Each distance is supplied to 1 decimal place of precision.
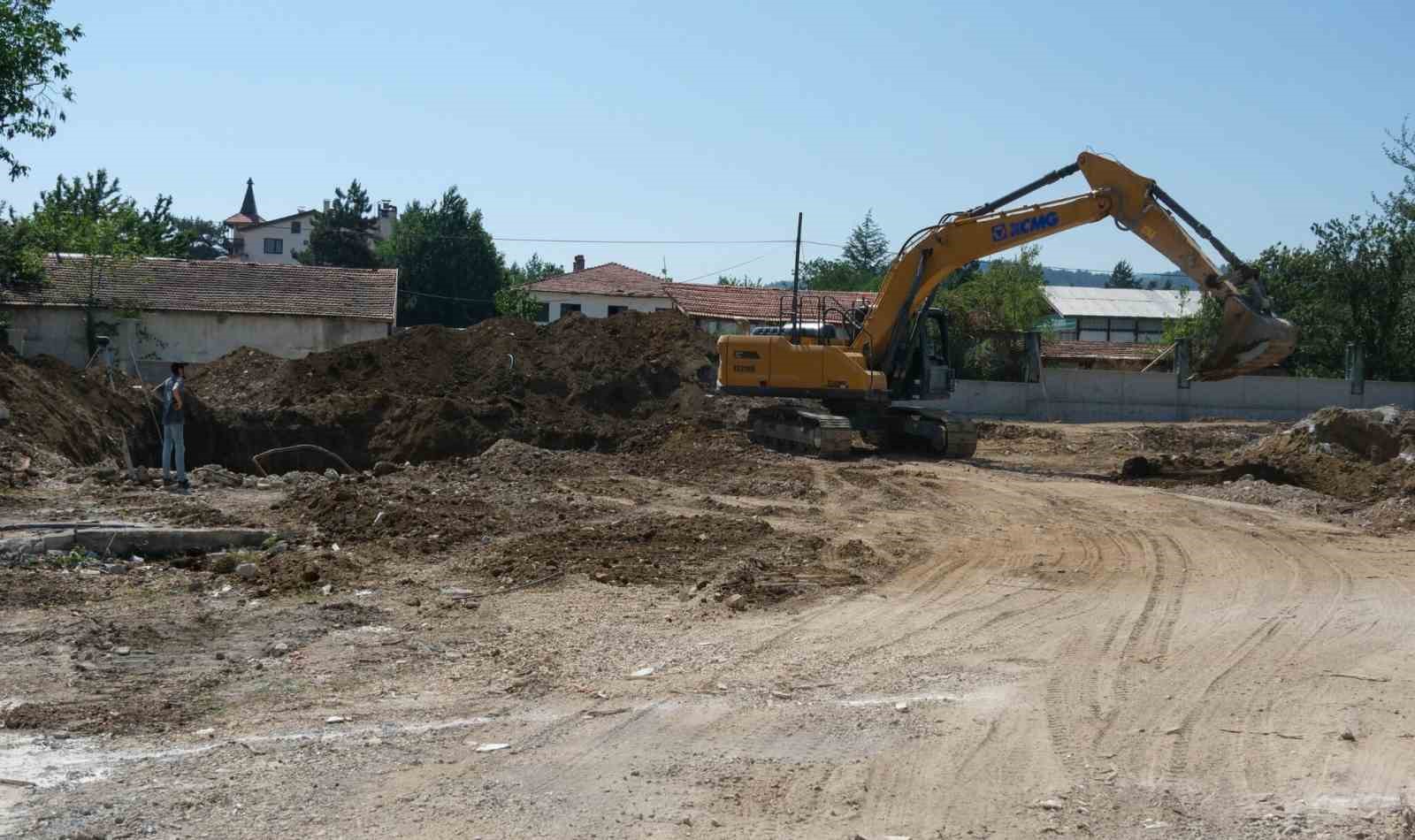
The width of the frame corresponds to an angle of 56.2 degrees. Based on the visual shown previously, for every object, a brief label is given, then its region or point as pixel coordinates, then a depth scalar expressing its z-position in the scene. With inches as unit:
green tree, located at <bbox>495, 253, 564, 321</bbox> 2341.3
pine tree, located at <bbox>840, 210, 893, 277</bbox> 3430.1
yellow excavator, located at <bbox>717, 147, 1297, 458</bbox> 796.0
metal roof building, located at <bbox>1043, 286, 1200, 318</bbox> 2512.3
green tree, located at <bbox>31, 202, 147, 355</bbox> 1440.7
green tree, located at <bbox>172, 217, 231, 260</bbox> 3754.9
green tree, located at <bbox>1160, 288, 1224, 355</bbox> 1555.1
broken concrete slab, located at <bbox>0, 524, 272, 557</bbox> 430.9
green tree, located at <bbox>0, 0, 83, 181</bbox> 896.3
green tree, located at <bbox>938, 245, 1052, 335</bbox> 1652.3
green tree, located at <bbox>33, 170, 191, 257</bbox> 1299.2
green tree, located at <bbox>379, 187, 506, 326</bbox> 2544.3
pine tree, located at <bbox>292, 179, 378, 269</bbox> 2618.1
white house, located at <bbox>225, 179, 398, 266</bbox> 3410.4
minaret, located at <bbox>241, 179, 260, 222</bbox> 3923.5
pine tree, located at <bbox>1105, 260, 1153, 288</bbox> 4300.4
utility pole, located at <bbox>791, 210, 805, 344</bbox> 872.3
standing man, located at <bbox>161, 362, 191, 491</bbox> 620.1
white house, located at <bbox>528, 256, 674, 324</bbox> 2335.1
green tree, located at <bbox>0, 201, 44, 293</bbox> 1194.6
